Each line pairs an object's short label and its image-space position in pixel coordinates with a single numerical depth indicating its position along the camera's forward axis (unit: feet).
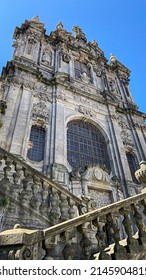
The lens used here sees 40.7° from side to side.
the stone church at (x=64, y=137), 16.89
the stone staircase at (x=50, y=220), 8.57
